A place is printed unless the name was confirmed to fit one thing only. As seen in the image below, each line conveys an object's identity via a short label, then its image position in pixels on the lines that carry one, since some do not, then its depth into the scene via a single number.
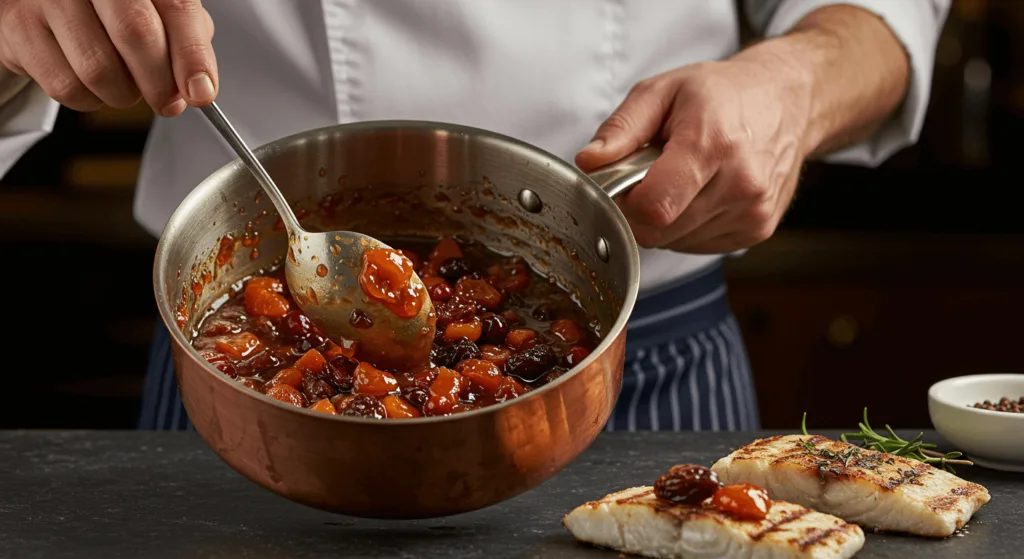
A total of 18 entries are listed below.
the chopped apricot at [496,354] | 0.80
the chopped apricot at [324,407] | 0.75
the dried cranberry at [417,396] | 0.77
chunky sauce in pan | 0.77
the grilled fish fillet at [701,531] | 0.74
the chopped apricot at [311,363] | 0.79
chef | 0.87
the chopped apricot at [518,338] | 0.82
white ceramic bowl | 0.83
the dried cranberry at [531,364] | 0.79
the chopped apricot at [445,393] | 0.76
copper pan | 0.70
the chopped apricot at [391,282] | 0.79
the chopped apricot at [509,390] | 0.77
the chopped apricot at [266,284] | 0.84
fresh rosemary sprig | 0.85
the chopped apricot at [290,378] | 0.78
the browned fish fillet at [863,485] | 0.78
